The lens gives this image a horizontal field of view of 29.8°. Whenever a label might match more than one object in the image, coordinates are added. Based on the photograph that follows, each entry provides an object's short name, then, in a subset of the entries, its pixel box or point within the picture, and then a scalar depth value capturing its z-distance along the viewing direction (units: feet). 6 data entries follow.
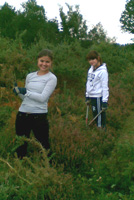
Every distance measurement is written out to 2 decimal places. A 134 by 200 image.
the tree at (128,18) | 149.54
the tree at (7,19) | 109.97
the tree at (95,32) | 106.22
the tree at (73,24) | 116.16
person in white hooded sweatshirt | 16.87
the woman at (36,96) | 11.71
